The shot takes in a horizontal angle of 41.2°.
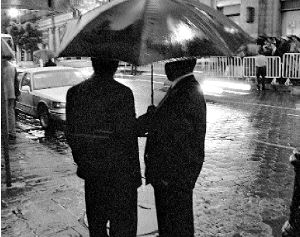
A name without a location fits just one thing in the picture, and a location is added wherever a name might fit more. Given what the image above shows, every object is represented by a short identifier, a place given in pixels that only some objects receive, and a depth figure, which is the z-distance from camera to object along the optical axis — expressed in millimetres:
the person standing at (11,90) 8555
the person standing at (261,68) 17344
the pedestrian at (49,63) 16219
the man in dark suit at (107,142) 3027
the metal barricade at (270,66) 18016
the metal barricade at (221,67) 20141
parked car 9734
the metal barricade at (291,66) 17438
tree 36438
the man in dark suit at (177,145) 3053
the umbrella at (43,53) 18236
